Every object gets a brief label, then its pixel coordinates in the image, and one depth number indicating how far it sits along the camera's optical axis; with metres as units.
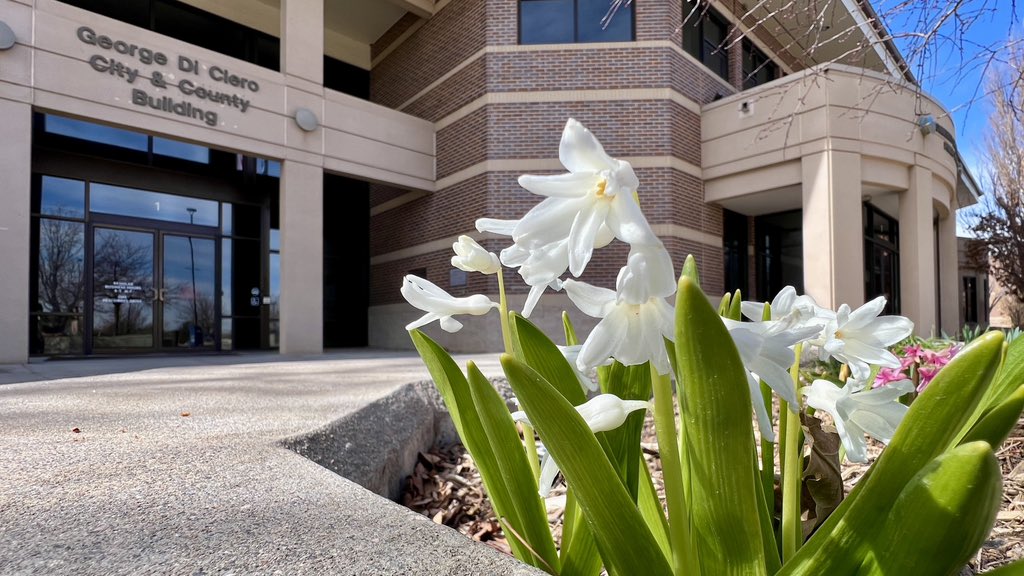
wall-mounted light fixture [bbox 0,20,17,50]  8.45
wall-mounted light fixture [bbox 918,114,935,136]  12.01
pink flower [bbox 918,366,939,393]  2.19
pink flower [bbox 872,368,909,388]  2.12
